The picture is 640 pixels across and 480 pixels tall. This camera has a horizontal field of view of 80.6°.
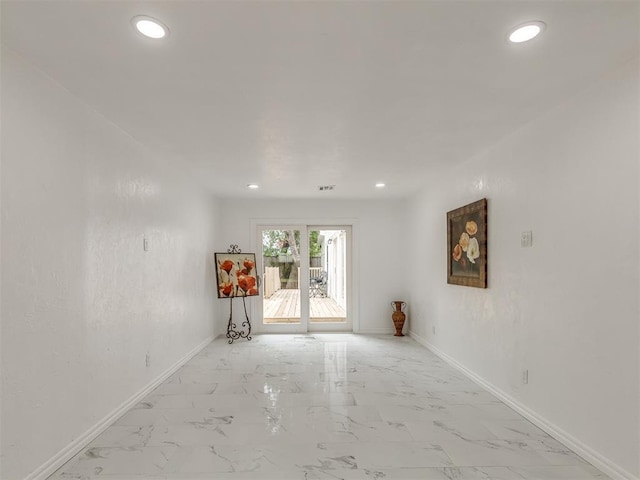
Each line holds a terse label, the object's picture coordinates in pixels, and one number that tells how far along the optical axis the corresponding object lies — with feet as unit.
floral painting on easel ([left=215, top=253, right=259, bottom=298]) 19.80
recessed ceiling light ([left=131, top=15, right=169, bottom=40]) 5.76
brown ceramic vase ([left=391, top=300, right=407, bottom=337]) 21.22
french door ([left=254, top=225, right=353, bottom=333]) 22.31
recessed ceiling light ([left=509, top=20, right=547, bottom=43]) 5.93
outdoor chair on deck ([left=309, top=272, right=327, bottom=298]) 22.67
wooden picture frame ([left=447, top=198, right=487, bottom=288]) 12.56
